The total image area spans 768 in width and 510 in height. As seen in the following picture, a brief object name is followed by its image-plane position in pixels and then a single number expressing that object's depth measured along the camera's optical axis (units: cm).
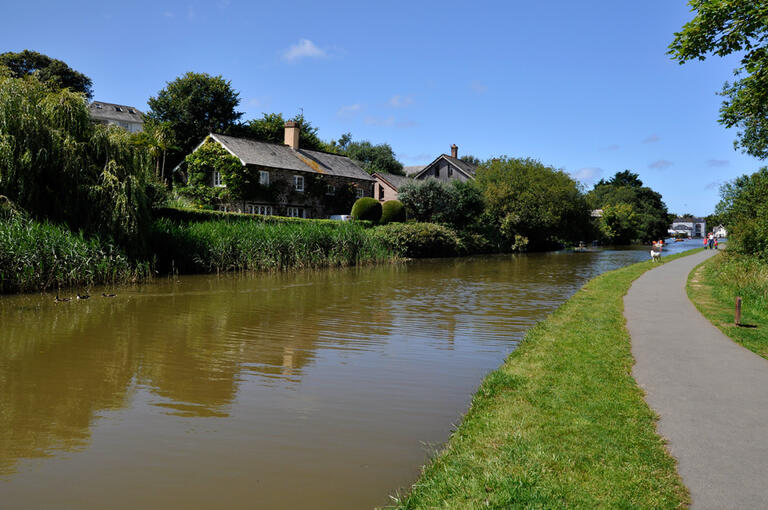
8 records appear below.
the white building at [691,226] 17938
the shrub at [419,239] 3469
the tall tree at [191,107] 5594
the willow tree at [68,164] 1700
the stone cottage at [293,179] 4169
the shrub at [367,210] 4122
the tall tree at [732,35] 1147
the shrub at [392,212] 4191
